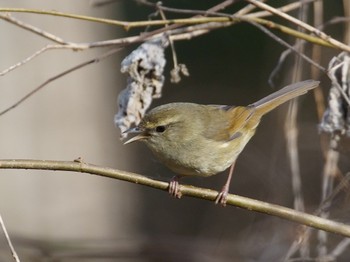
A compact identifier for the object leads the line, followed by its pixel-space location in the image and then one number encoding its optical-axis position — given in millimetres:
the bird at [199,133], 6215
